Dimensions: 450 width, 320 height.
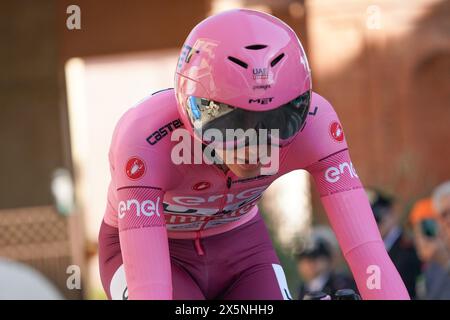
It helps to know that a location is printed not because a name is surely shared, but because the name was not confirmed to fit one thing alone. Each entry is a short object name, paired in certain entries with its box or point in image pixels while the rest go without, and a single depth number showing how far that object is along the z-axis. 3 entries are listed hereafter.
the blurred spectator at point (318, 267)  17.56
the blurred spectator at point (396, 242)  16.87
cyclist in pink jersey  7.25
